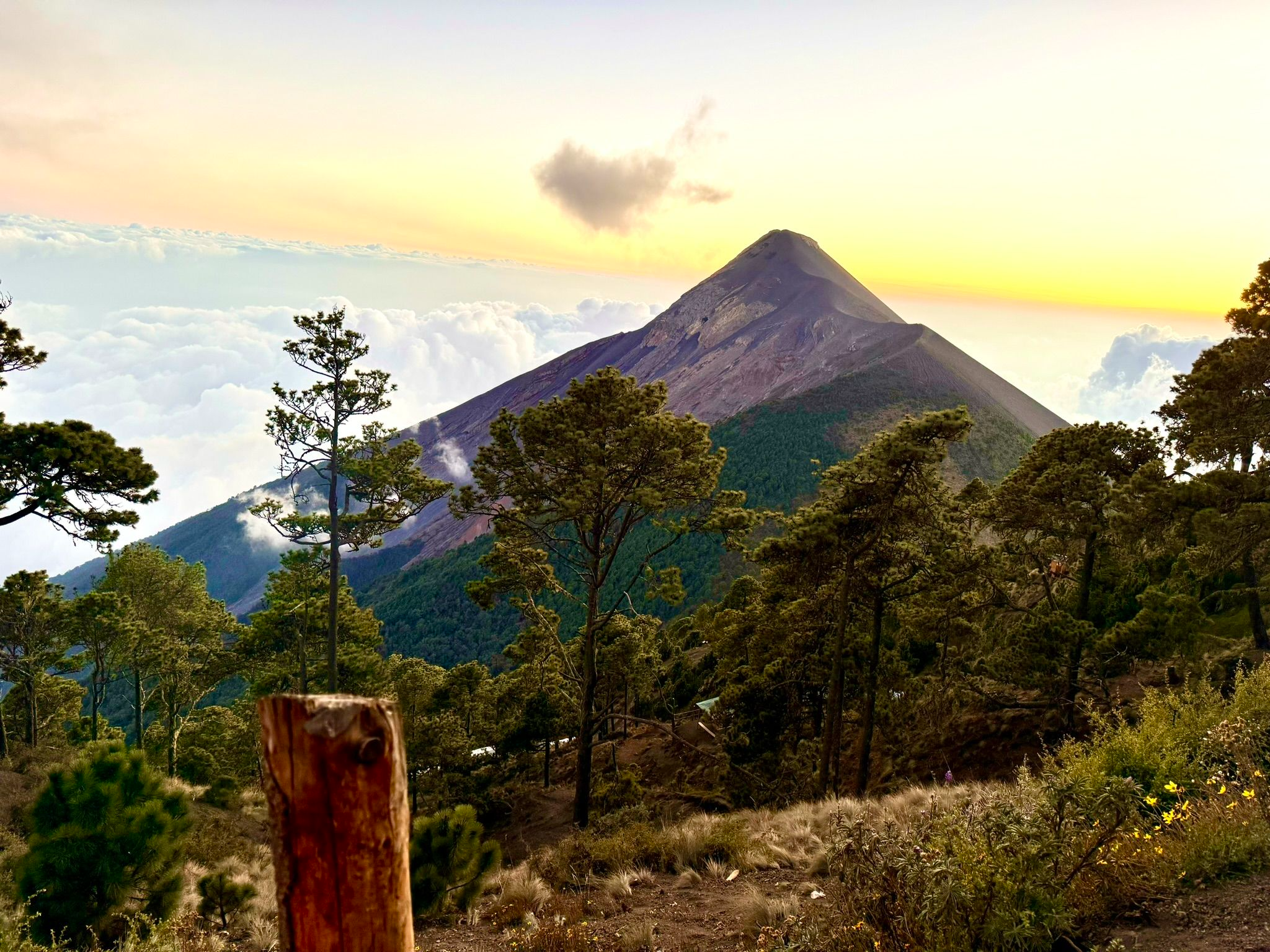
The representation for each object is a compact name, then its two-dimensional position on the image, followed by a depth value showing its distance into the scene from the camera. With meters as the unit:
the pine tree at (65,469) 13.38
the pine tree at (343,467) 17.59
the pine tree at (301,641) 23.56
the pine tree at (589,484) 15.12
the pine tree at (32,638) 22.38
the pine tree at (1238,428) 14.19
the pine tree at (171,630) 26.64
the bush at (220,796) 17.00
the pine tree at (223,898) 7.60
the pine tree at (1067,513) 15.40
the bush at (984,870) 4.30
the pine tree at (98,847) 6.05
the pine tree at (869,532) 13.74
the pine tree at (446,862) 7.84
